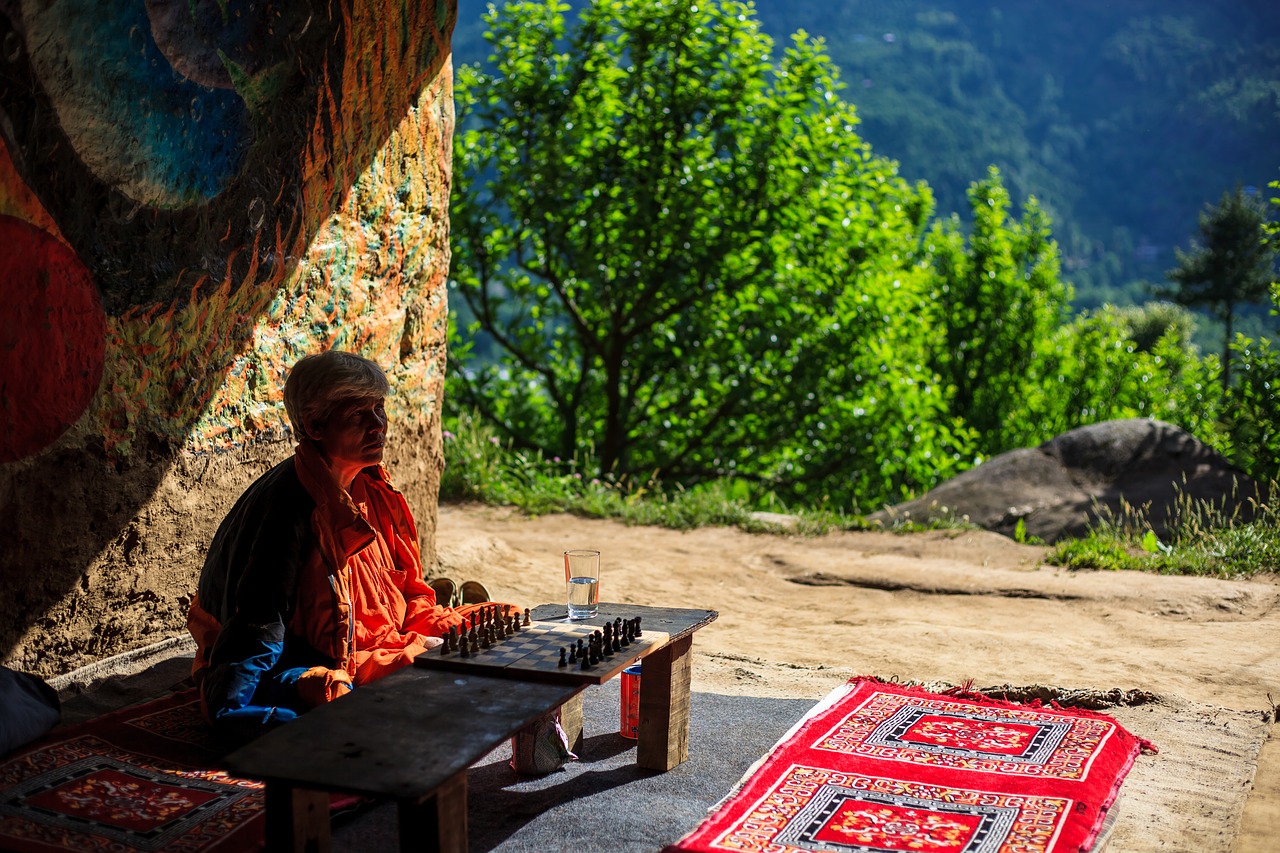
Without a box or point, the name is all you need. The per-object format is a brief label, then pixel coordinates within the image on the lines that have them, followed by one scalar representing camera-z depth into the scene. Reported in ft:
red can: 13.29
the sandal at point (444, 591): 15.12
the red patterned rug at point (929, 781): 10.30
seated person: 11.07
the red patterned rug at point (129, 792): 9.62
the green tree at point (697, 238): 36.17
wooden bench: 8.09
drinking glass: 11.95
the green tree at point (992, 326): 59.67
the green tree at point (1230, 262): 96.68
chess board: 10.13
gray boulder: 28.14
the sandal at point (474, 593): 15.52
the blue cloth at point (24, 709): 11.23
